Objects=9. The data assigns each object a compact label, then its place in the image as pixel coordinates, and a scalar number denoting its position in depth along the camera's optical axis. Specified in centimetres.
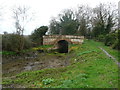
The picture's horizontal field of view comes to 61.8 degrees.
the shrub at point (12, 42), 1860
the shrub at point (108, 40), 2050
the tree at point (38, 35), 2585
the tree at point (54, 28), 3549
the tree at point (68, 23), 3193
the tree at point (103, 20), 3161
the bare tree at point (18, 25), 2023
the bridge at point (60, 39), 2443
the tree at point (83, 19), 3394
